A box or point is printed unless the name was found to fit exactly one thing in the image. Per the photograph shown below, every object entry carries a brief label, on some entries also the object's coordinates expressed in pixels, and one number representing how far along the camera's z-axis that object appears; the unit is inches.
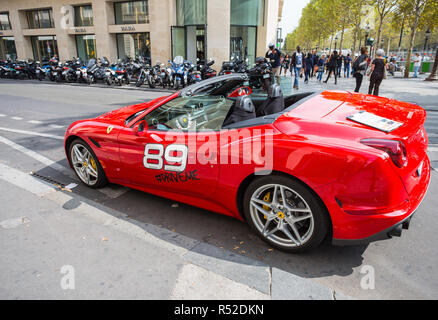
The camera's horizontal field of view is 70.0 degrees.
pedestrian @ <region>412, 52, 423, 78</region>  864.3
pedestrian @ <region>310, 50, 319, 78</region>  766.5
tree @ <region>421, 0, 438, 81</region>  743.7
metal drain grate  161.9
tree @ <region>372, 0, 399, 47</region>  941.2
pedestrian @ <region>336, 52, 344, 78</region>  737.3
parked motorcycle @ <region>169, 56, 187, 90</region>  572.1
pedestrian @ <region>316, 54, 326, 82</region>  754.5
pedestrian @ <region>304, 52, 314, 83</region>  697.8
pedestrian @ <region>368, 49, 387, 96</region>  411.2
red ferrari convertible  87.3
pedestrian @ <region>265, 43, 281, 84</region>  527.8
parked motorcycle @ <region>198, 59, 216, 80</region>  592.1
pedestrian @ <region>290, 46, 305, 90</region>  602.9
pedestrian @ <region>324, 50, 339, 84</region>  658.6
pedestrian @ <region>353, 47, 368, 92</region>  450.9
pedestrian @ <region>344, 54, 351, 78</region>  854.8
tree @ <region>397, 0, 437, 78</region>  752.3
